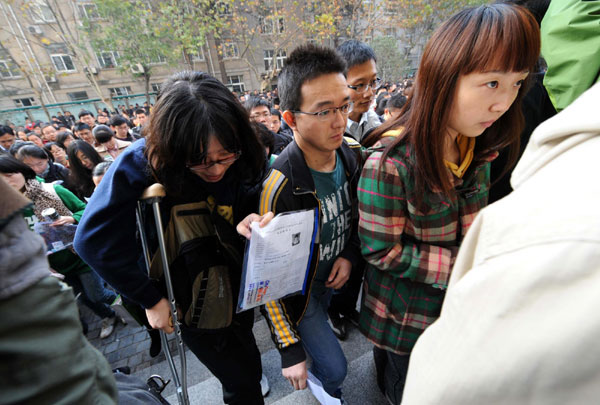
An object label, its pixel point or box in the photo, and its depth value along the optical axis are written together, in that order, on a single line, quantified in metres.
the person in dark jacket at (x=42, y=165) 3.58
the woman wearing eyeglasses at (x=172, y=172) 1.14
